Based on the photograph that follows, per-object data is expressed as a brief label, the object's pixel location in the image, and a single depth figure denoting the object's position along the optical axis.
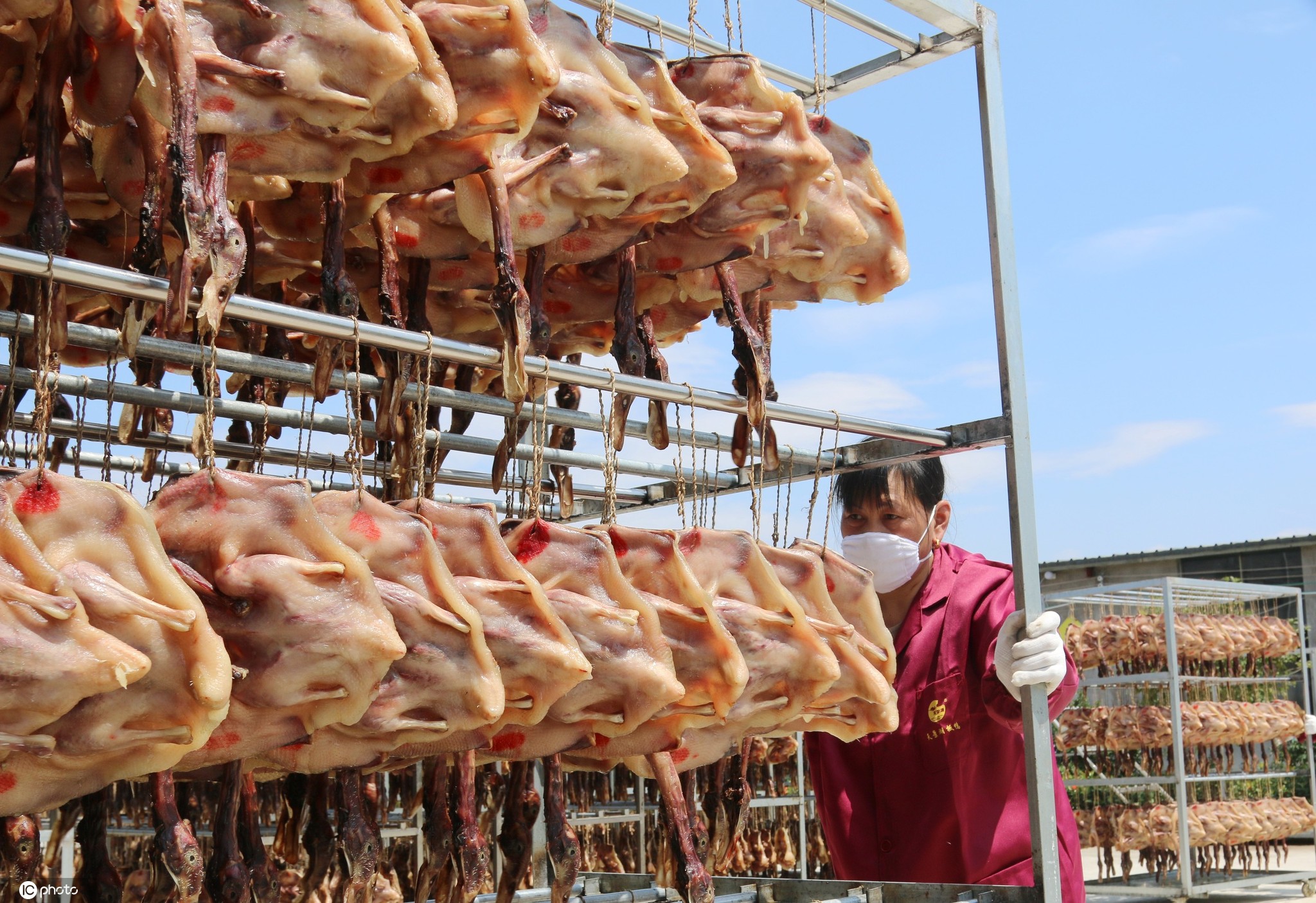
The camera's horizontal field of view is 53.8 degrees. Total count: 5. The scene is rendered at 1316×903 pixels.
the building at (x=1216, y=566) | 19.22
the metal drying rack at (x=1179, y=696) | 11.94
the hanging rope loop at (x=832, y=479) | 3.66
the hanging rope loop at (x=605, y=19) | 3.60
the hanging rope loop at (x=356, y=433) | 2.62
